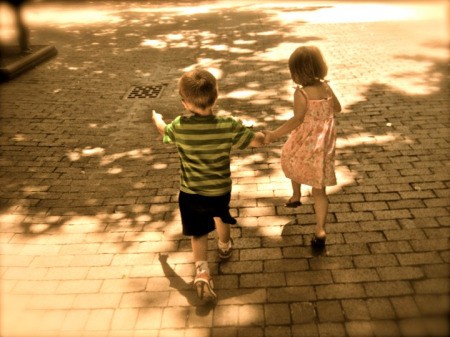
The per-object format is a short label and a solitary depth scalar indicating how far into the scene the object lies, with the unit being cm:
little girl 310
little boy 279
